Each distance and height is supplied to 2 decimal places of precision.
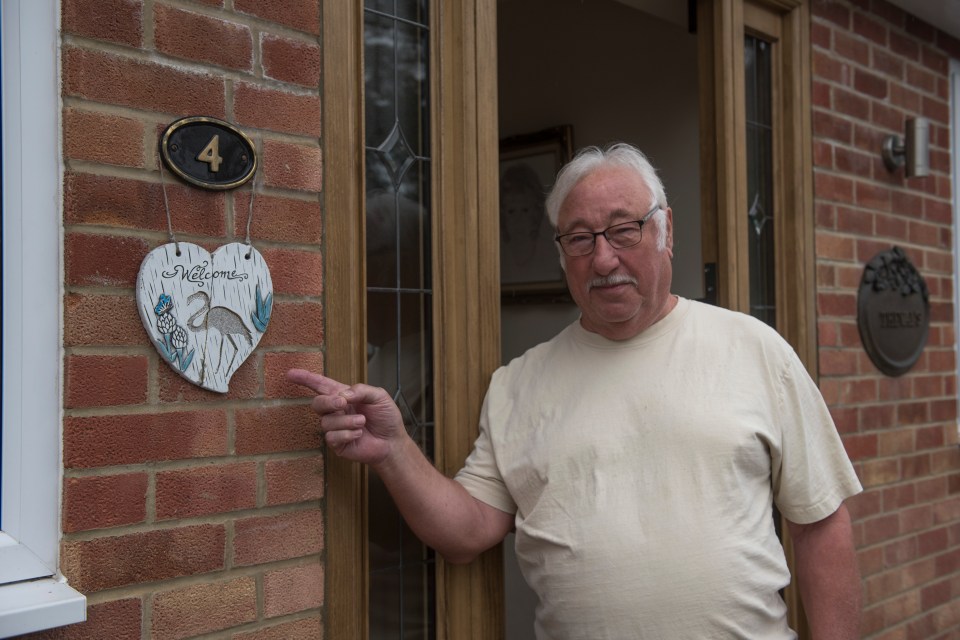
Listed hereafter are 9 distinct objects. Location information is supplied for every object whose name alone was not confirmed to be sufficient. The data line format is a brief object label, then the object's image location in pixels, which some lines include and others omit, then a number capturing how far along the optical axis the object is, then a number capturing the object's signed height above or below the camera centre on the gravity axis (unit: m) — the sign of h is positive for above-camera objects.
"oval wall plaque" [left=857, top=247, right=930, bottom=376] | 3.12 +0.01
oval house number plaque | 1.44 +0.30
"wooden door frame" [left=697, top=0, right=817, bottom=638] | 2.67 +0.51
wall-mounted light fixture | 3.21 +0.62
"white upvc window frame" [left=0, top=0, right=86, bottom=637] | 1.29 +0.03
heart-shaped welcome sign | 1.41 +0.03
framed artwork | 3.87 +0.50
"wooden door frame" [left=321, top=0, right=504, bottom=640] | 1.76 +0.16
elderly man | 1.70 -0.30
